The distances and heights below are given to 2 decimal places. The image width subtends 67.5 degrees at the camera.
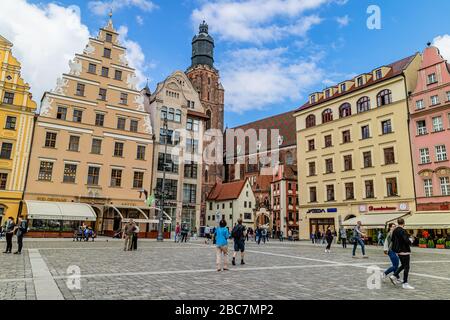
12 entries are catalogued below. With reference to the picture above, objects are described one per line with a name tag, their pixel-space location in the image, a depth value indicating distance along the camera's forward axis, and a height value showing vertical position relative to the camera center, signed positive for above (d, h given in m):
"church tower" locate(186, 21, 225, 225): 77.69 +35.09
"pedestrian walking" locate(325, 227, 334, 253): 21.47 -0.52
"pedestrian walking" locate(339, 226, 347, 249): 26.93 -0.43
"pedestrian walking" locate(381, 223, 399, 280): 8.94 -0.61
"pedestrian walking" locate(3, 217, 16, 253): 14.95 -0.40
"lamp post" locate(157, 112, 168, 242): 29.73 -0.14
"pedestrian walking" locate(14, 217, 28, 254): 14.91 -0.30
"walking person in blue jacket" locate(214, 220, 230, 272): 11.33 -0.38
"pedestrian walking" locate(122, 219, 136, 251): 18.67 -0.51
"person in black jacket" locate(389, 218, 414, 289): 8.57 -0.36
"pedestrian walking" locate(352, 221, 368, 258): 17.39 -0.26
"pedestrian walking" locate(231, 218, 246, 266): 13.04 -0.34
